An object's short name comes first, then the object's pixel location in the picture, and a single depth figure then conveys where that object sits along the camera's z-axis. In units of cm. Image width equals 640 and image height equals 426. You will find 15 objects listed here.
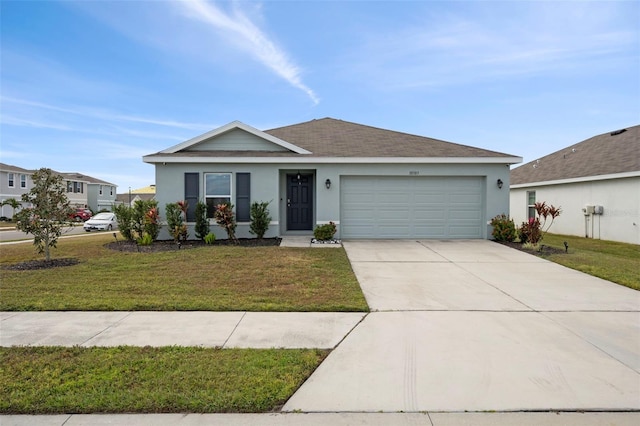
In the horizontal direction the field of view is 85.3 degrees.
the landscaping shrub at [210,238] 1147
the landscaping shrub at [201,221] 1177
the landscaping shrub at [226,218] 1132
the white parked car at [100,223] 2419
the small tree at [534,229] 1083
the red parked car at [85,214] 3510
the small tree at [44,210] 845
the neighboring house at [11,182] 3578
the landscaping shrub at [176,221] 1136
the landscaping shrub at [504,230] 1173
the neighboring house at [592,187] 1370
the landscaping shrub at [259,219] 1177
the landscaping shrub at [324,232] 1156
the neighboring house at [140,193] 7142
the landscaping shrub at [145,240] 1129
